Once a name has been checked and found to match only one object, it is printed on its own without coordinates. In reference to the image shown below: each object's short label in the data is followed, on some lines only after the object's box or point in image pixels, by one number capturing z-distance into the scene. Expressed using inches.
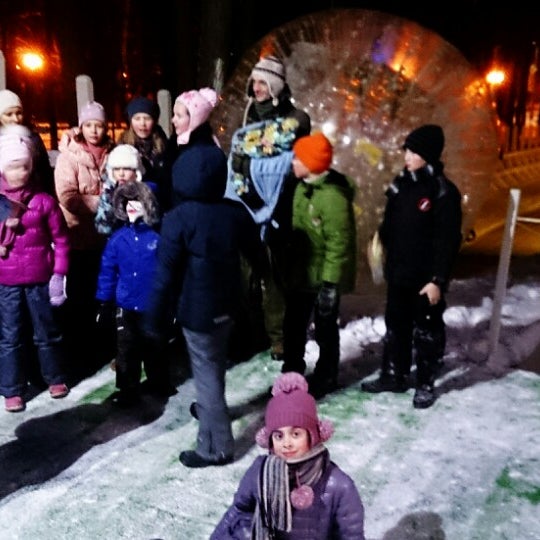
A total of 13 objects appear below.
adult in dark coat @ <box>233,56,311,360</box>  167.6
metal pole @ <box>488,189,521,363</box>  196.1
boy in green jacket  157.2
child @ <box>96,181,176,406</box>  155.1
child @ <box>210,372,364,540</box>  90.9
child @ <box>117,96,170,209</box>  174.9
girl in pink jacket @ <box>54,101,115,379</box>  181.0
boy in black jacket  157.2
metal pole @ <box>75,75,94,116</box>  203.9
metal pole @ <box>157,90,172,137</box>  219.5
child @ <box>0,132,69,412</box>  159.0
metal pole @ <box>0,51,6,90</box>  196.1
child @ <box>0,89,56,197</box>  172.2
